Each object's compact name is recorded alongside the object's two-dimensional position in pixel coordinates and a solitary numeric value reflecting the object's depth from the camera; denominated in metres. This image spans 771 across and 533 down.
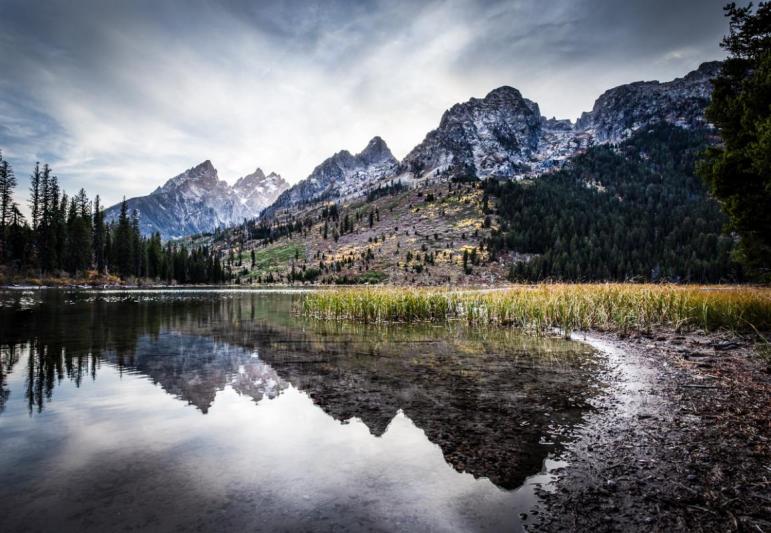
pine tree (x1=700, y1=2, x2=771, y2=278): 17.47
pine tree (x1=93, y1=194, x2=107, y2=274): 115.19
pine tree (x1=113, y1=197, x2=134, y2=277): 119.12
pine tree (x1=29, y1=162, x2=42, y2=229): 104.88
